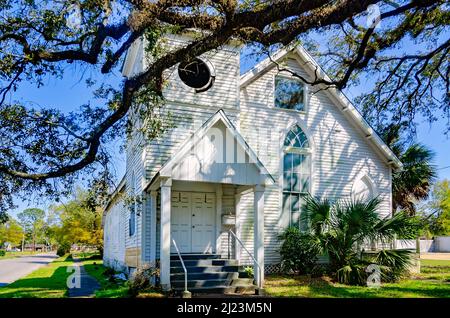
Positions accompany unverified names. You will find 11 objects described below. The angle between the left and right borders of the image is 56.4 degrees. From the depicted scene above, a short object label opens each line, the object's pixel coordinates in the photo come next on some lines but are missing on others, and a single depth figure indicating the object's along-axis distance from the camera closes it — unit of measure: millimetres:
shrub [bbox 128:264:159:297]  11766
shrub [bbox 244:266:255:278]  13696
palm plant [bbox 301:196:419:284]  14068
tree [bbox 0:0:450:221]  8484
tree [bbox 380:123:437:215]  21922
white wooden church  12945
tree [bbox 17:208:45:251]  53784
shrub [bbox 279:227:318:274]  15274
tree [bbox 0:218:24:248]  53950
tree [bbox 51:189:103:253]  40062
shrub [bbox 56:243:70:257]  53450
